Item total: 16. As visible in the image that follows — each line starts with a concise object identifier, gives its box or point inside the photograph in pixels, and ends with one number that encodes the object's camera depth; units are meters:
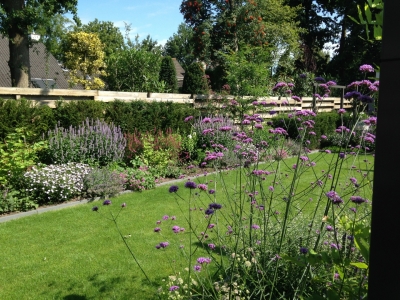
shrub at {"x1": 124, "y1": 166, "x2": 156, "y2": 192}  6.80
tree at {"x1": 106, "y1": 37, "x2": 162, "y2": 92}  11.91
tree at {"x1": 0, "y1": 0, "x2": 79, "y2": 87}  9.01
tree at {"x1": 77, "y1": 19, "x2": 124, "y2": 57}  43.97
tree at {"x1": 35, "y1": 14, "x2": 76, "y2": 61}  9.52
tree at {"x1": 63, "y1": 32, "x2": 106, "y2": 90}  24.53
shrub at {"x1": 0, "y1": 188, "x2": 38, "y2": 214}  5.43
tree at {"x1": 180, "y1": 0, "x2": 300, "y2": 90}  16.02
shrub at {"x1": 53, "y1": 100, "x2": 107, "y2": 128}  7.65
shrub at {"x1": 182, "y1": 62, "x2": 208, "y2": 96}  12.38
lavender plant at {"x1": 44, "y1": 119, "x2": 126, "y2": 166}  7.00
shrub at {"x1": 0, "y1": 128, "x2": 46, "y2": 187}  5.63
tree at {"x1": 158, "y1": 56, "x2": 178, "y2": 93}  15.19
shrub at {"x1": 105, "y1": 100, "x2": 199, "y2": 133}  8.54
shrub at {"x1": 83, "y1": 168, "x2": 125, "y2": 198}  6.21
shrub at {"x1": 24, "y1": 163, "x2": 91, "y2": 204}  5.84
